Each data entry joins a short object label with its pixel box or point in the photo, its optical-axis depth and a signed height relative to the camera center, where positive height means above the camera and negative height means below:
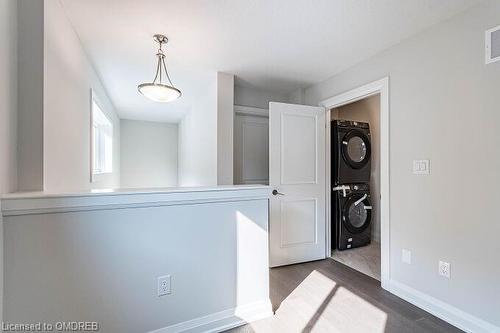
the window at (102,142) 3.47 +0.45
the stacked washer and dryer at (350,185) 3.28 -0.25
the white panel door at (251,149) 3.36 +0.26
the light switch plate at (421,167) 1.95 +0.00
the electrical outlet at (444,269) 1.81 -0.79
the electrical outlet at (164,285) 1.51 -0.76
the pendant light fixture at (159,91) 2.03 +0.68
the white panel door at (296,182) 2.84 -0.19
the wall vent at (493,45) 1.55 +0.81
